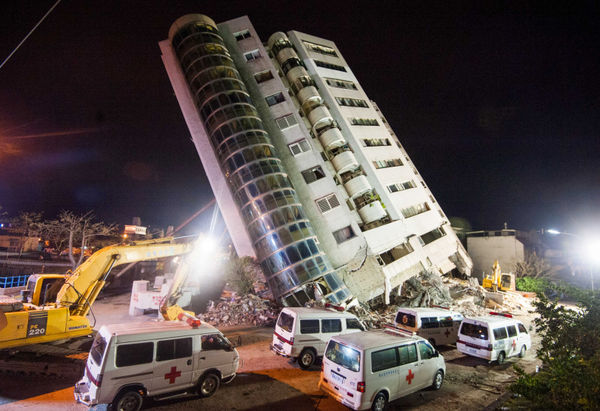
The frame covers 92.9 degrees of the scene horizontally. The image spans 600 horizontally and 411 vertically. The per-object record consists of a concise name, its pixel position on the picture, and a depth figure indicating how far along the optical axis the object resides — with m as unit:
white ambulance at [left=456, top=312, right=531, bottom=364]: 12.08
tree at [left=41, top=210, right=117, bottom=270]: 26.08
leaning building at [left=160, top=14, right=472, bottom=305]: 21.61
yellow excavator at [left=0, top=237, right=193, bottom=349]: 8.77
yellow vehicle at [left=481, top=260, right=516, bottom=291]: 27.28
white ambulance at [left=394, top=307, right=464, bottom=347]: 13.43
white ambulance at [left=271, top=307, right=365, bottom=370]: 10.54
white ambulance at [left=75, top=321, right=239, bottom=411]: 6.70
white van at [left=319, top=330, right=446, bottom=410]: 7.21
